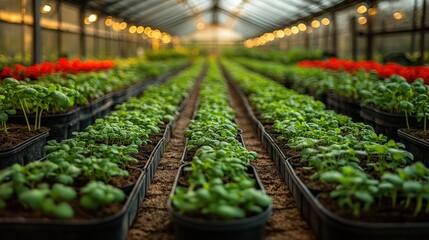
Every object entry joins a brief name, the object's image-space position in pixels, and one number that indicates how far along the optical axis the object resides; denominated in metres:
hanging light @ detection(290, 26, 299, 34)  23.08
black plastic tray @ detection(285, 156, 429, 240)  2.51
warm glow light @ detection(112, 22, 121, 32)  20.40
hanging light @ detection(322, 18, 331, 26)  18.35
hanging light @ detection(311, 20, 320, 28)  19.46
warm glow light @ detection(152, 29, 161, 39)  30.20
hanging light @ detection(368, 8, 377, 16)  12.70
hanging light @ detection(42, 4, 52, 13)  9.83
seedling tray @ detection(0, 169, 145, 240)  2.48
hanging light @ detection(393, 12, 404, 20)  12.68
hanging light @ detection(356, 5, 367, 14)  13.26
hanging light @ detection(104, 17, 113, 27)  18.20
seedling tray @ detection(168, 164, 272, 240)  2.50
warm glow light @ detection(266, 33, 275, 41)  33.27
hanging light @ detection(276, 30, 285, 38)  29.38
